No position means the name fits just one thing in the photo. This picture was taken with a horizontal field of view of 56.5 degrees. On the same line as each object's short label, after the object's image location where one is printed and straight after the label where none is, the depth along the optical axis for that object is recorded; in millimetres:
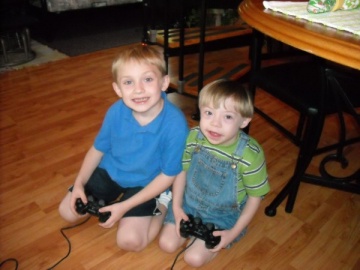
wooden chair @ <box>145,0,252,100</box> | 1743
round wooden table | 729
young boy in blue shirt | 1019
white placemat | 861
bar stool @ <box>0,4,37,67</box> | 2449
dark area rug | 3014
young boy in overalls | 965
